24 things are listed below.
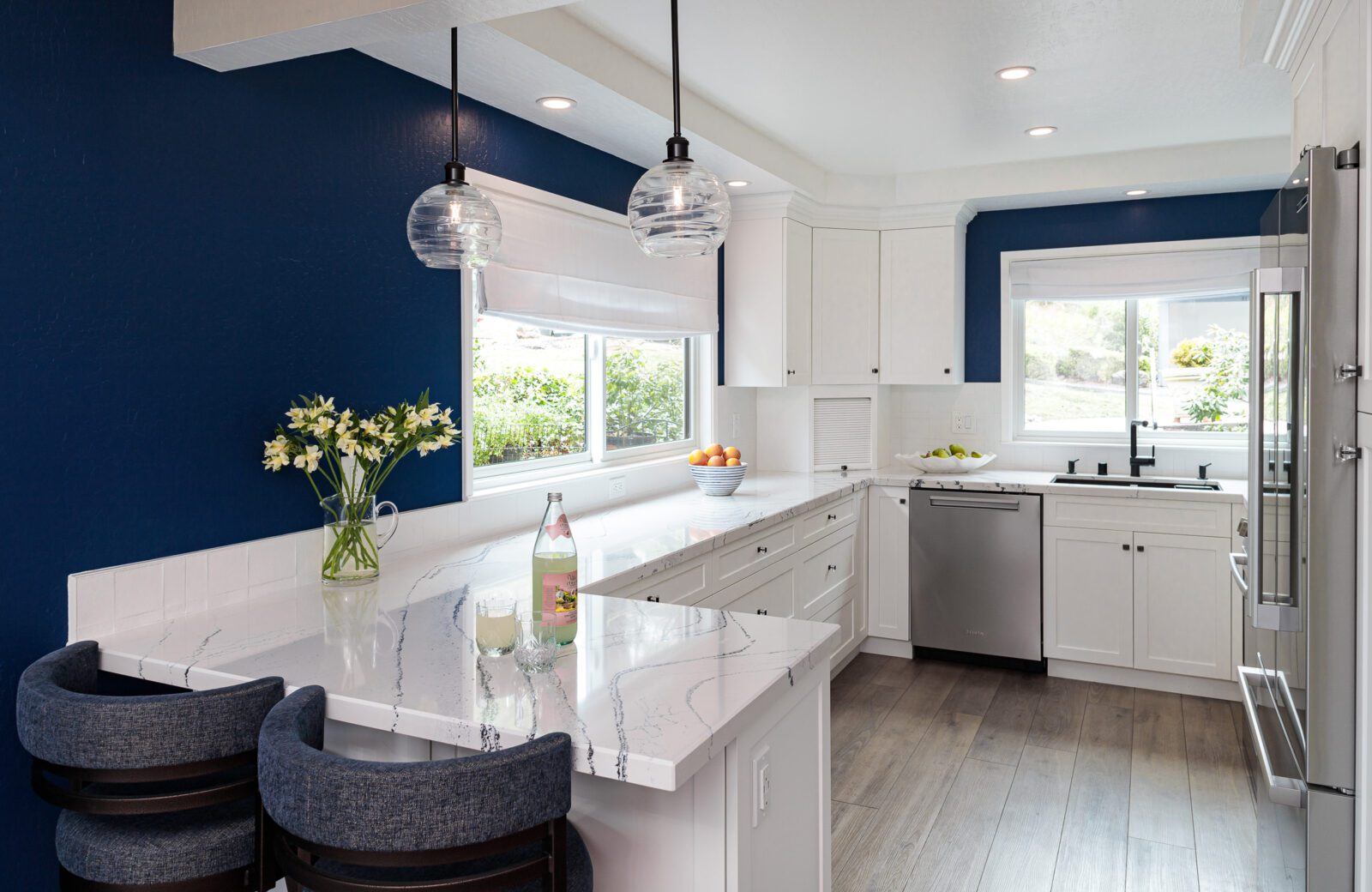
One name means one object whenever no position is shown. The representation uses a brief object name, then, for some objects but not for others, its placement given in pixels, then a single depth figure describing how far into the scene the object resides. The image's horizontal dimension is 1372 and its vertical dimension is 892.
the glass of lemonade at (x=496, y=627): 1.72
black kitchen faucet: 4.62
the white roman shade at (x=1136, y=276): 4.57
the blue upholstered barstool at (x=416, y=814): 1.21
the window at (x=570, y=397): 3.28
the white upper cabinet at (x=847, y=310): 4.89
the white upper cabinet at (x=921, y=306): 4.81
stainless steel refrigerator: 1.77
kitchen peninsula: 1.42
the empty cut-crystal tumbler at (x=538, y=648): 1.64
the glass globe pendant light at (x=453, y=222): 2.01
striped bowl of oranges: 3.94
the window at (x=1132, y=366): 4.67
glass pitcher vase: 2.32
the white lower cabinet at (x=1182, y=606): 4.14
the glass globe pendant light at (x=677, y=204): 1.77
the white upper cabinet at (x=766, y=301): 4.59
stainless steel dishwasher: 4.48
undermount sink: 4.42
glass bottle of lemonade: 1.74
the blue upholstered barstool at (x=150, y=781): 1.48
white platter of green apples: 4.74
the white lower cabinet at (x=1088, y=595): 4.33
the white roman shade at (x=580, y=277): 3.11
